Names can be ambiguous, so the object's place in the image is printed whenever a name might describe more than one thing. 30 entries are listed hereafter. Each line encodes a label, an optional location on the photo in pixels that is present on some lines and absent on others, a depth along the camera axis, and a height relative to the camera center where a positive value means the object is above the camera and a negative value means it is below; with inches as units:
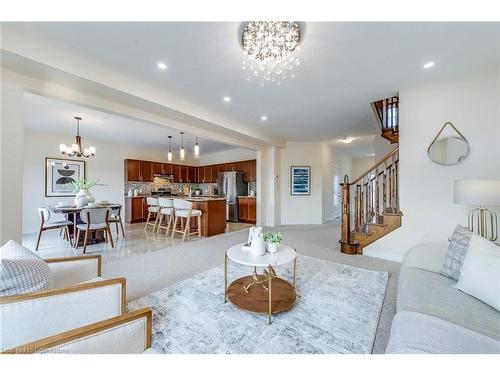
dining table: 141.2 -19.4
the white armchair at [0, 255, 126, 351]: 36.9 -25.6
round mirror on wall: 106.5 +21.9
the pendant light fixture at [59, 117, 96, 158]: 159.6 +31.9
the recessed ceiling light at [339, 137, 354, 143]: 227.5 +55.5
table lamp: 77.3 -2.8
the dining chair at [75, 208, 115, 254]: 140.1 -23.2
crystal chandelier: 69.5 +52.9
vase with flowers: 159.3 -6.2
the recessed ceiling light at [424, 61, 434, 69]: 94.2 +58.2
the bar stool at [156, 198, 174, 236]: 192.1 -19.3
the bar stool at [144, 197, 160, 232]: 209.2 -17.9
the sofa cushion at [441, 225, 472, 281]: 59.8 -20.8
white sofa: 34.8 -27.5
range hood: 298.0 +18.4
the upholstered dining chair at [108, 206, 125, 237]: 168.6 -25.5
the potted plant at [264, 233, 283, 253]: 78.2 -21.4
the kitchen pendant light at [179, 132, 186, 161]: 190.8 +32.4
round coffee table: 68.6 -41.2
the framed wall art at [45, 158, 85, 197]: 210.7 +14.8
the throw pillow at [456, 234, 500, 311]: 46.7 -21.3
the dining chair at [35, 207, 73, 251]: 145.1 -26.9
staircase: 128.7 -18.1
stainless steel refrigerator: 277.9 -3.3
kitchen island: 189.0 -26.7
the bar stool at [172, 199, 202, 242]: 176.2 -21.6
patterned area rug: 56.0 -44.0
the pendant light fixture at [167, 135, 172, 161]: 208.4 +57.3
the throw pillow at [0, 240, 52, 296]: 40.7 -18.4
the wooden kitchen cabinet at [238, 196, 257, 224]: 266.7 -30.0
